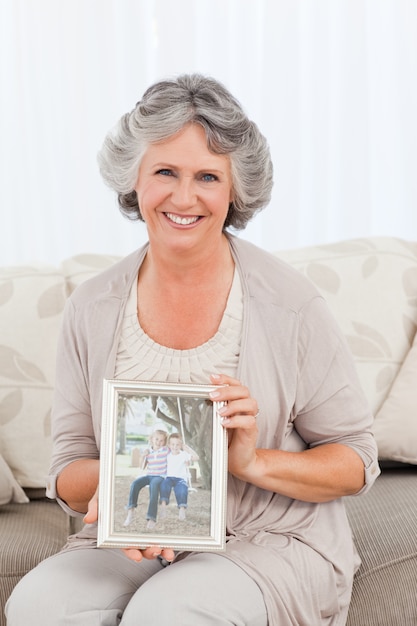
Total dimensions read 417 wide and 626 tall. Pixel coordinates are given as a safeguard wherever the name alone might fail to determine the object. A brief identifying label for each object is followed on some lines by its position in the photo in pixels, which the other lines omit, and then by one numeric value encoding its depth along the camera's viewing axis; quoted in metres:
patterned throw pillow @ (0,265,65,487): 2.21
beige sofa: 1.95
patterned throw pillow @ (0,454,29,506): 2.08
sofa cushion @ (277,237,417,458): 2.30
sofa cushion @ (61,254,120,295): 2.37
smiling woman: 1.47
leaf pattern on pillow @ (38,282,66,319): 2.30
